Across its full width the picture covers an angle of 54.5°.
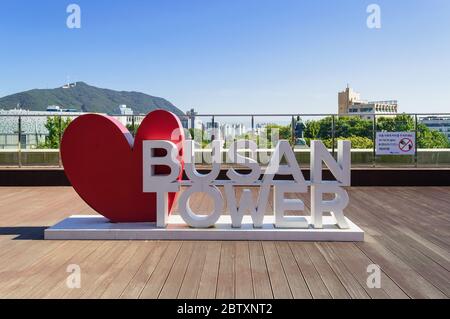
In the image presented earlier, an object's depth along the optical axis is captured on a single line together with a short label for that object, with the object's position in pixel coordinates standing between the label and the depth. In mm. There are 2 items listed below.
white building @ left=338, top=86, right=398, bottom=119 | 143875
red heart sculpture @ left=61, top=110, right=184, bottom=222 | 5742
